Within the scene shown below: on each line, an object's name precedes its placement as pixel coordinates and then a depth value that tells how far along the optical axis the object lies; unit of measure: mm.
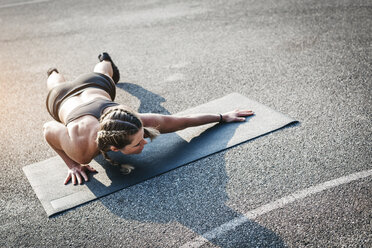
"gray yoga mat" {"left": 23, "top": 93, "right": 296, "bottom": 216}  3756
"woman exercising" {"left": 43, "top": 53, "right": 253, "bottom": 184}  3371
